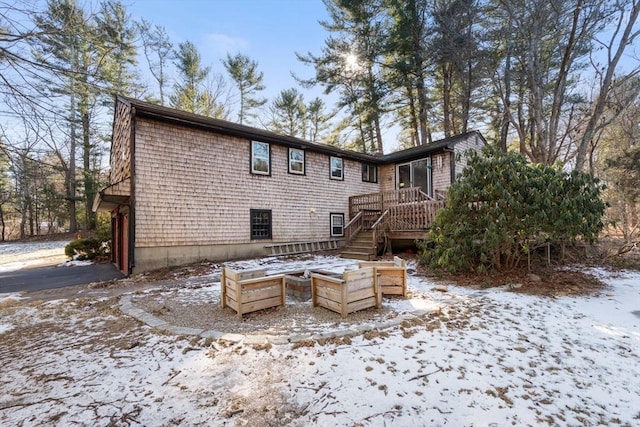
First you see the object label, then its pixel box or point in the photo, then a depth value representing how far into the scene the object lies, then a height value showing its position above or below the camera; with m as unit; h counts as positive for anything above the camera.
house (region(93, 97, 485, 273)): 8.69 +1.16
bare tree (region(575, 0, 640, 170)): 10.12 +6.03
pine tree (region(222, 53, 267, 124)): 23.67 +11.62
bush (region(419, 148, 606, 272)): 5.92 +0.10
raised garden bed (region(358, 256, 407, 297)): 5.12 -1.10
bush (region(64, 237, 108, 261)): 12.27 -1.11
